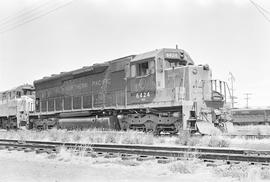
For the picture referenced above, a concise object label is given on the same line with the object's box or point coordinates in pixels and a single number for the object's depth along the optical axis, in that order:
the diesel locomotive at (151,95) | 14.16
